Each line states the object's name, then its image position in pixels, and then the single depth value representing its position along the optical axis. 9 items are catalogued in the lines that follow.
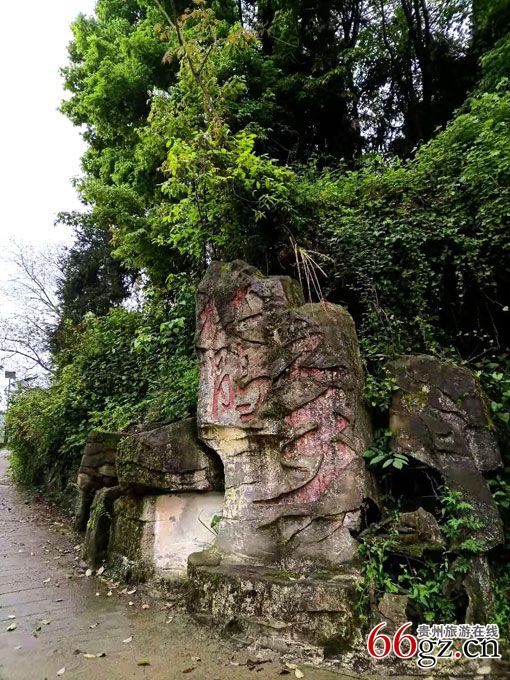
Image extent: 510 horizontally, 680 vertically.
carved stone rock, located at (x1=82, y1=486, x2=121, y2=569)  5.16
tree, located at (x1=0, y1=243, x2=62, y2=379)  15.86
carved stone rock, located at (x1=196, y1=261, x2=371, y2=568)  3.66
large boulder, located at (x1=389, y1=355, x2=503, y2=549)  3.44
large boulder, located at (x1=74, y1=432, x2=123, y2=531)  5.76
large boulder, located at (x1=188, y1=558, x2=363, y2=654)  3.13
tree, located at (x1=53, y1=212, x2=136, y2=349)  14.64
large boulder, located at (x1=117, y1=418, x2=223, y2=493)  4.35
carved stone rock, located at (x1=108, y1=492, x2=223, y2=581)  4.37
